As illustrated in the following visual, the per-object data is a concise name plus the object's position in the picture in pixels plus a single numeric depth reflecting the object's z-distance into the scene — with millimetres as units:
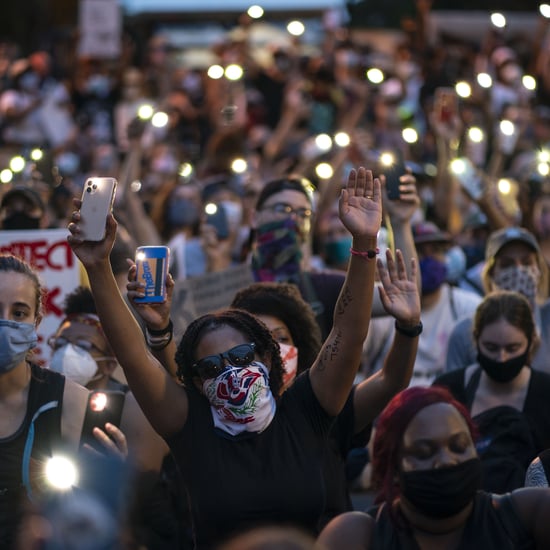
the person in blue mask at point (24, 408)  8570
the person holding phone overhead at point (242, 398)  7789
